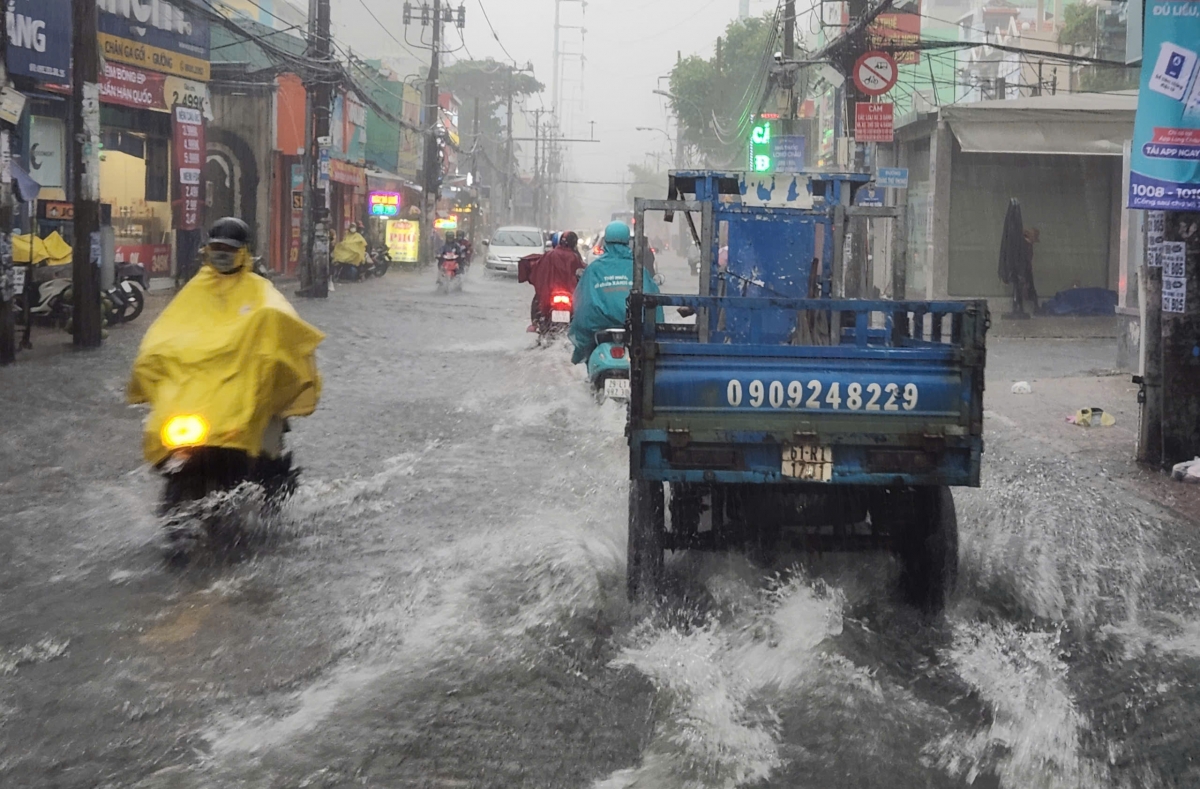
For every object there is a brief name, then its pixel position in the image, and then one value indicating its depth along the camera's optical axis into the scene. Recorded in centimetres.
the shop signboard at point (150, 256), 2622
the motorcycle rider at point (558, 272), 1435
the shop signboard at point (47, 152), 2183
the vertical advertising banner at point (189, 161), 2452
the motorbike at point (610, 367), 951
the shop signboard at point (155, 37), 2380
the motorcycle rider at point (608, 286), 1043
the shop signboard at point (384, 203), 4731
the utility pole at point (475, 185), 7346
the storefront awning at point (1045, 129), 2200
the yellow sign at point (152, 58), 2392
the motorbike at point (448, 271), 3312
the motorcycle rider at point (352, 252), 3672
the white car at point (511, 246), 4444
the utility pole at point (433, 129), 4898
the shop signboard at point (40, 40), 1911
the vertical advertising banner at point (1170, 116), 909
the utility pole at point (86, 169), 1534
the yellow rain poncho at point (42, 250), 1692
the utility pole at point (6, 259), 1352
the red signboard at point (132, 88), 2419
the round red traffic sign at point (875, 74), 2222
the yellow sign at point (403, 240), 4816
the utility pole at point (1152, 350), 954
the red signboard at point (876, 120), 2266
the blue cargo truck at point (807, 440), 532
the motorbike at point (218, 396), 646
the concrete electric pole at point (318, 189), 2867
